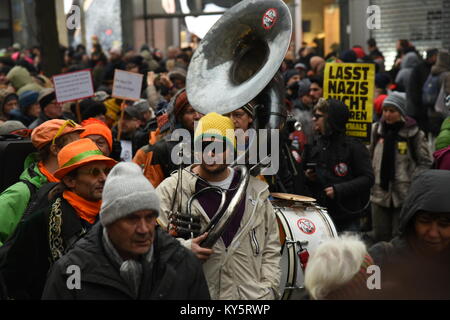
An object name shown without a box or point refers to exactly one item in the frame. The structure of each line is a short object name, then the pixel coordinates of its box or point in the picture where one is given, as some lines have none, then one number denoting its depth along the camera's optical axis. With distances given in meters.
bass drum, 6.04
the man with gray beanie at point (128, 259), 3.63
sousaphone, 6.66
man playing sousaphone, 4.95
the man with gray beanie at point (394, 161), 9.02
